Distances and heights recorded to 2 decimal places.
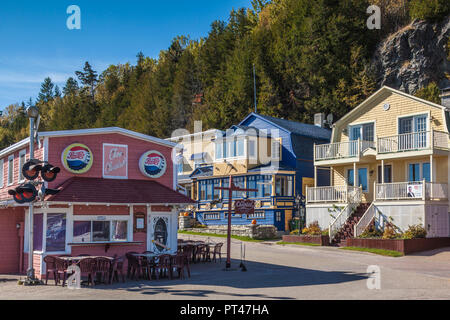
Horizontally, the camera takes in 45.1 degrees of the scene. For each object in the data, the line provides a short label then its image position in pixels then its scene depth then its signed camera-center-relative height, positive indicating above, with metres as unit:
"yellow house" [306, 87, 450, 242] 28.02 +2.01
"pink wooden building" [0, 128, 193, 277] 19.31 -0.05
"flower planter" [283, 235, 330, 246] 29.00 -2.02
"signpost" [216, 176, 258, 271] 21.09 -0.21
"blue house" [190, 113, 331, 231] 37.25 +2.38
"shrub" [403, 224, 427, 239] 26.61 -1.48
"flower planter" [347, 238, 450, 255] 25.56 -2.00
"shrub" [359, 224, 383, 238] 27.86 -1.61
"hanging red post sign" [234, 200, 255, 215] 21.19 -0.21
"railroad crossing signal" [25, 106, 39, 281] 17.48 -0.14
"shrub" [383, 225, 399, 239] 26.78 -1.54
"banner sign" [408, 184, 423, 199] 27.50 +0.66
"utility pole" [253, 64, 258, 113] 55.83 +12.02
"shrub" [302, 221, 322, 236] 30.36 -1.59
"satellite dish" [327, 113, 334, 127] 44.22 +6.81
